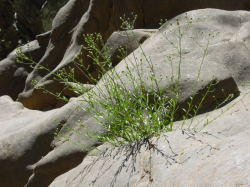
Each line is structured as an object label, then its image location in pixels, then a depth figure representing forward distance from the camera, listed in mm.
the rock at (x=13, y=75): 8484
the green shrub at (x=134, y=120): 2588
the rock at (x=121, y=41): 4656
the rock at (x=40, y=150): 3320
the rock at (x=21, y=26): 12195
